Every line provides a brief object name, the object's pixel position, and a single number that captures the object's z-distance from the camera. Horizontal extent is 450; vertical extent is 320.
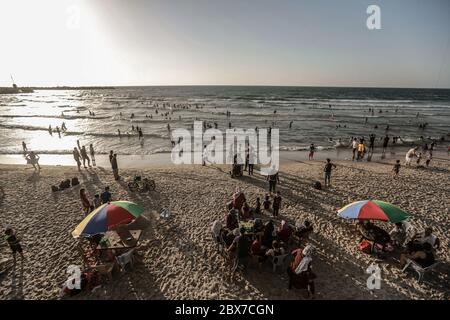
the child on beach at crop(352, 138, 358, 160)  20.17
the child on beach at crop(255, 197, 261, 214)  10.38
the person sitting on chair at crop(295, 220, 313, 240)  8.21
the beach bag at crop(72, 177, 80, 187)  13.90
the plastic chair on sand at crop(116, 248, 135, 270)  7.25
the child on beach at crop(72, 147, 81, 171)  16.81
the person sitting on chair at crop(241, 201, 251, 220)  9.77
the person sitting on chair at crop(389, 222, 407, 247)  8.30
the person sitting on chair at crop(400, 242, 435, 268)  6.78
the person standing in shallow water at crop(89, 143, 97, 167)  18.56
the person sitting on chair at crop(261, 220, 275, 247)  7.76
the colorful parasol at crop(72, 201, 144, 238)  7.02
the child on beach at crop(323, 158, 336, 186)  13.08
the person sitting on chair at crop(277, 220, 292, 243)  8.04
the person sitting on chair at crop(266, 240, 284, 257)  7.20
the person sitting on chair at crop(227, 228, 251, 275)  6.99
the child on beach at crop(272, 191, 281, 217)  9.91
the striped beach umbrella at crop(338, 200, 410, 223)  7.50
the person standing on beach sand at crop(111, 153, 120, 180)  14.40
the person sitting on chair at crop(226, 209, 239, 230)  8.41
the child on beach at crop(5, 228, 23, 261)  7.61
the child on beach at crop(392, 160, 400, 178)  14.82
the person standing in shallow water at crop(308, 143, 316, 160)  20.55
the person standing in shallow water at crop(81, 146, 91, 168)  17.09
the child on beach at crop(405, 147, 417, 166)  17.94
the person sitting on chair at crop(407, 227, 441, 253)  7.16
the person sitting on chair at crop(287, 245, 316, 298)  6.21
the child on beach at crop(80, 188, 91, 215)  10.04
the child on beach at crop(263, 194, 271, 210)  10.71
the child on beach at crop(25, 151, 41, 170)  17.16
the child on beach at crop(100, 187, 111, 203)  10.45
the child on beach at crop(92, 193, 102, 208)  10.30
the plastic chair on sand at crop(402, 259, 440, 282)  6.76
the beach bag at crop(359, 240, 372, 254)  7.96
